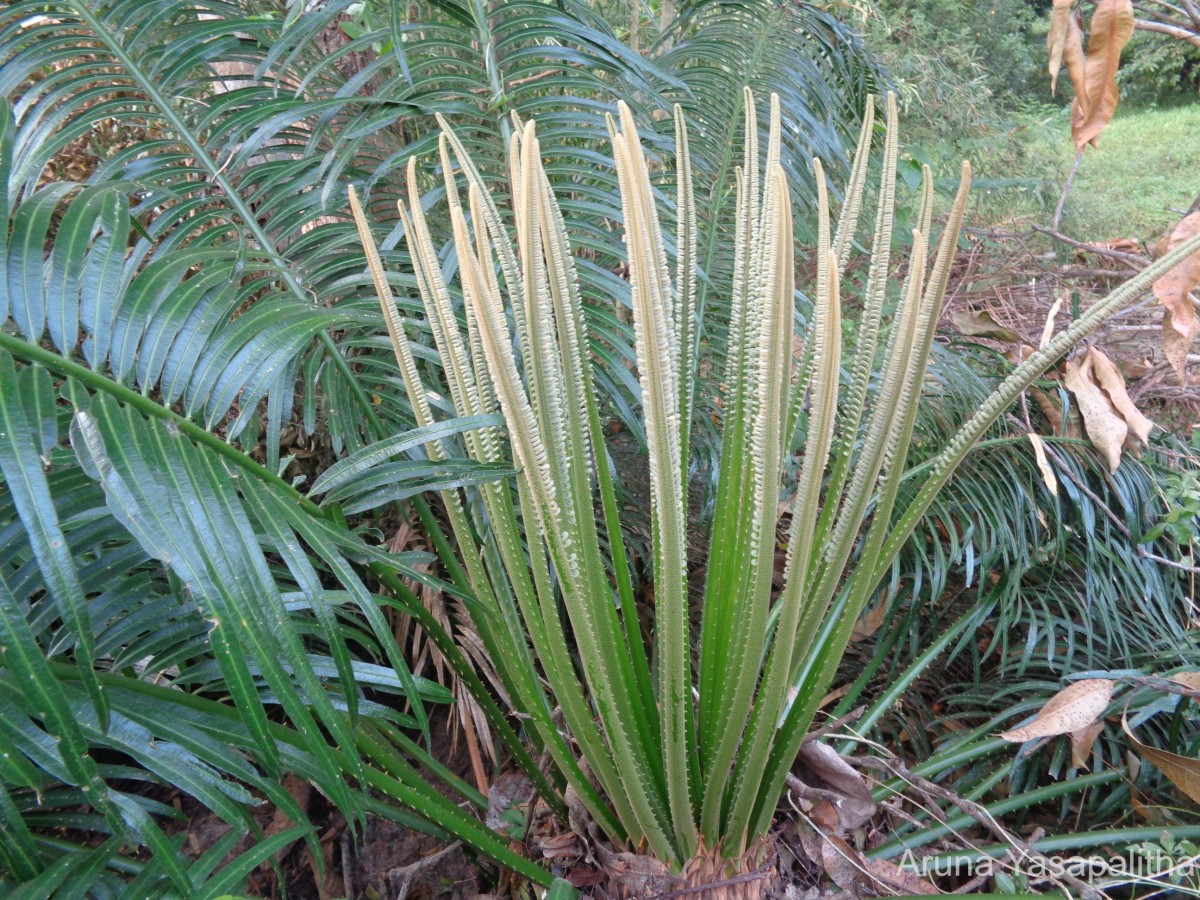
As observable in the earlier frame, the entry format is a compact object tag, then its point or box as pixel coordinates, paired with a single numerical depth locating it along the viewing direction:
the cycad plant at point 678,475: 0.56
